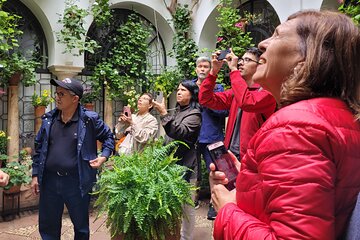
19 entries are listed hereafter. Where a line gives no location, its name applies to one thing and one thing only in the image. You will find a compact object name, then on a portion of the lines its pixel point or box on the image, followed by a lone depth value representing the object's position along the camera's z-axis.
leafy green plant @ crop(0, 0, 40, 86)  4.45
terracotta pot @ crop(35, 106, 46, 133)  5.60
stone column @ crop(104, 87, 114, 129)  6.41
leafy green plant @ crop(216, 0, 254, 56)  5.54
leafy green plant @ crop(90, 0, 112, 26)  5.97
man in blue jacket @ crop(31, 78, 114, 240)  3.00
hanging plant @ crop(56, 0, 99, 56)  5.60
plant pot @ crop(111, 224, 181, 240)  2.46
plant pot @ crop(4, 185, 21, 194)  4.29
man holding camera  2.43
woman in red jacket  0.78
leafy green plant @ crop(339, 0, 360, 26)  3.20
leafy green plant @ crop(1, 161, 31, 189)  4.22
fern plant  2.35
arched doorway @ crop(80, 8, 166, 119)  6.52
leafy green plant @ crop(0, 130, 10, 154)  5.01
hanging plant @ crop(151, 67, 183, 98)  6.60
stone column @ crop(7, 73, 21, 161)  5.04
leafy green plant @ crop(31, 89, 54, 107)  5.53
